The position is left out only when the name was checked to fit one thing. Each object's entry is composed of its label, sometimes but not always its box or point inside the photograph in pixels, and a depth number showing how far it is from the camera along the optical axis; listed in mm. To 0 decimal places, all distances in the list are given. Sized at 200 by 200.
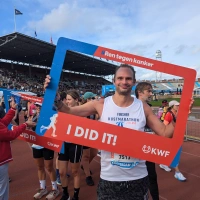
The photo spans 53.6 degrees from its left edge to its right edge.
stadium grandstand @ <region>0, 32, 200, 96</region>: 23953
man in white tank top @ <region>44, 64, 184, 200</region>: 1848
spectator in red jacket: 2682
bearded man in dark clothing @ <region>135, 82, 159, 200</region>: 2951
